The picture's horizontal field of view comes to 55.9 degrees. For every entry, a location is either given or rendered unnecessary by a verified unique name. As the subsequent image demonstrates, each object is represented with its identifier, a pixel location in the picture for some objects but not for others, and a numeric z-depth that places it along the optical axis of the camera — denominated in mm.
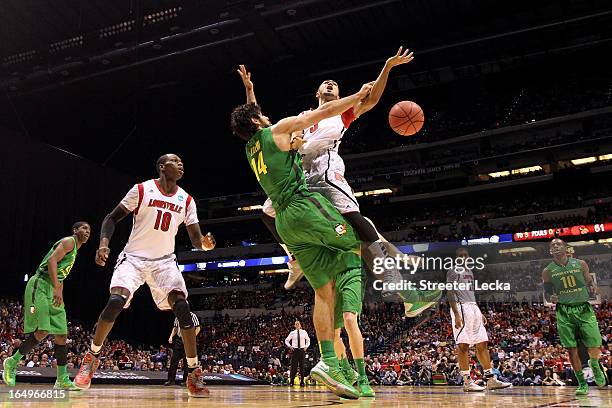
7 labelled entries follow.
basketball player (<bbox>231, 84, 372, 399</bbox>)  3461
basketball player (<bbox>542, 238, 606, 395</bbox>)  6688
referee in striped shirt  11312
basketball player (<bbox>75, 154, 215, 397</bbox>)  4980
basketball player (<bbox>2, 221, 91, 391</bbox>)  6430
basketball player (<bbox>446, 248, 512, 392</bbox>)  7406
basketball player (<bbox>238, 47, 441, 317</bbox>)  4512
